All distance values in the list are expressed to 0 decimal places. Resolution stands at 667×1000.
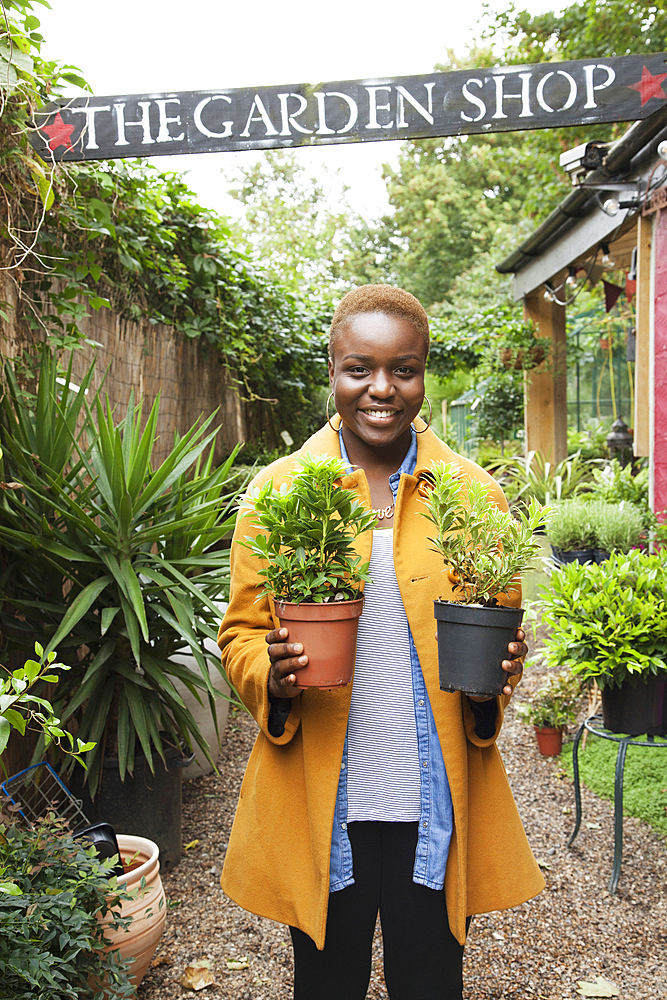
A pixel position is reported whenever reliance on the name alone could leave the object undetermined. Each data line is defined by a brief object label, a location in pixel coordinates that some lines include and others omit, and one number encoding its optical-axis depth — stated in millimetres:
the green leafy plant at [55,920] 1592
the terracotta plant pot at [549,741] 4098
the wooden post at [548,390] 8211
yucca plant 2756
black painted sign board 2764
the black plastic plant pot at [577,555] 5023
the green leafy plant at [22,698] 1294
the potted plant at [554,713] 4109
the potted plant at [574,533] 5055
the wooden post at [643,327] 4621
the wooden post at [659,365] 4332
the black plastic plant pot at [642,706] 2799
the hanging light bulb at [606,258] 6164
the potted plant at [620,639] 2738
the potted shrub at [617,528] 4801
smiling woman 1436
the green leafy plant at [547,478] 7168
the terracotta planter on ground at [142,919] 2137
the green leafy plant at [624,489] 5859
